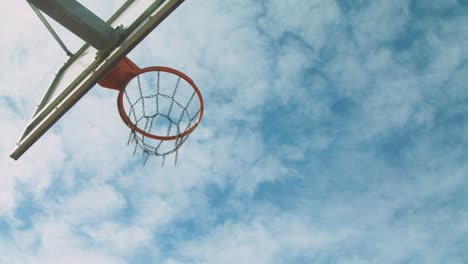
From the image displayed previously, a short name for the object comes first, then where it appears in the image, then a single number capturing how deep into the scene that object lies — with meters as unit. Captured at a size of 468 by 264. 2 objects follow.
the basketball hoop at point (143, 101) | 5.06
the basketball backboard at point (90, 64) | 4.20
